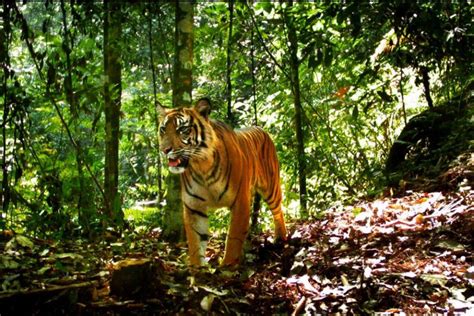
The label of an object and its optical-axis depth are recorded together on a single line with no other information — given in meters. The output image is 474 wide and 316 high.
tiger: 4.15
